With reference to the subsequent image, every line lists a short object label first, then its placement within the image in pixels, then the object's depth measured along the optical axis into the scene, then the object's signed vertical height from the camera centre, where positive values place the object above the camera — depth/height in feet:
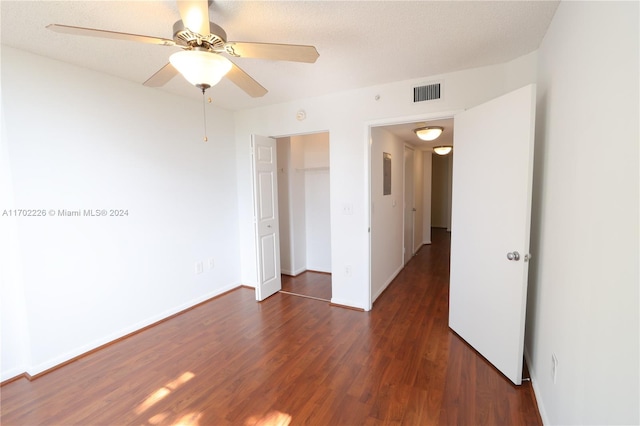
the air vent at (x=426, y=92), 8.74 +2.90
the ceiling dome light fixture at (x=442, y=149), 16.46 +2.16
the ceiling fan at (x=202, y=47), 4.28 +2.46
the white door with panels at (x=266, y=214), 11.39 -0.98
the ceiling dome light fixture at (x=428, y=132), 11.62 +2.24
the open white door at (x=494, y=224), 6.28 -0.94
